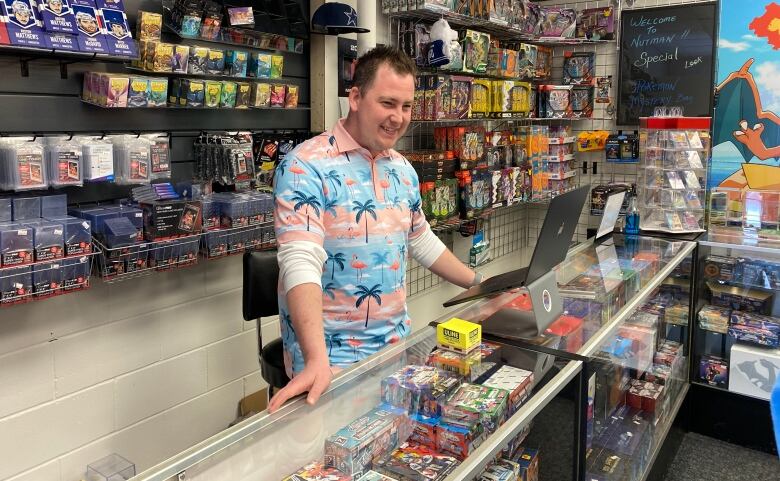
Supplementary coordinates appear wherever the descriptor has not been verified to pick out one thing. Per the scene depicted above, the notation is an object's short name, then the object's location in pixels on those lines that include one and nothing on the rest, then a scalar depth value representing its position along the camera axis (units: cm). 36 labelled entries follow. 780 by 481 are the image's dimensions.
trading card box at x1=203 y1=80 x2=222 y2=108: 275
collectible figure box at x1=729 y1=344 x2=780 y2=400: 338
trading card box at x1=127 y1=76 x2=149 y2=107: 244
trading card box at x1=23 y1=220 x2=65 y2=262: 217
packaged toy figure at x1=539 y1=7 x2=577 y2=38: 498
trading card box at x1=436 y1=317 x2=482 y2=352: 167
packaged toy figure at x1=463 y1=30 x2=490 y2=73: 394
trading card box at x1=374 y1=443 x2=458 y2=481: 119
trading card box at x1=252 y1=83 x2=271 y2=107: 296
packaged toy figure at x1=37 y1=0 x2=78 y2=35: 211
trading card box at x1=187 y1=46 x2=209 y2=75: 268
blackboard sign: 492
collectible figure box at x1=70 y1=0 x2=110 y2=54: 221
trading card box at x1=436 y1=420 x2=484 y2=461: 126
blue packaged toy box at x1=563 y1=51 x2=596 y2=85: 525
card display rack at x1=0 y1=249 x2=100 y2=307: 211
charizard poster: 472
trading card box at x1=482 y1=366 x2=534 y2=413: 143
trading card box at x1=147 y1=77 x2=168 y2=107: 252
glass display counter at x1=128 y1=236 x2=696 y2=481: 121
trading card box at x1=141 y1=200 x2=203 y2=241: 251
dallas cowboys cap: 314
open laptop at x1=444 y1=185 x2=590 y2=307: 169
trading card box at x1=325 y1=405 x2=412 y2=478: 122
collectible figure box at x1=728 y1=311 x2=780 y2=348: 342
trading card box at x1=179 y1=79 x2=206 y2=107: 266
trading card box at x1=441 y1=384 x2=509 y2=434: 133
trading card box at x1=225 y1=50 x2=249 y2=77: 287
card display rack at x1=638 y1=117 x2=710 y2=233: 357
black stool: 262
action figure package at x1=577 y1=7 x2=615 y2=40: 506
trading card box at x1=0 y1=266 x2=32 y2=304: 209
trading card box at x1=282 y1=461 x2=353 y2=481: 118
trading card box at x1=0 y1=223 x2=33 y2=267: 210
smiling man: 180
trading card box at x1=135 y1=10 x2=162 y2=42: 245
